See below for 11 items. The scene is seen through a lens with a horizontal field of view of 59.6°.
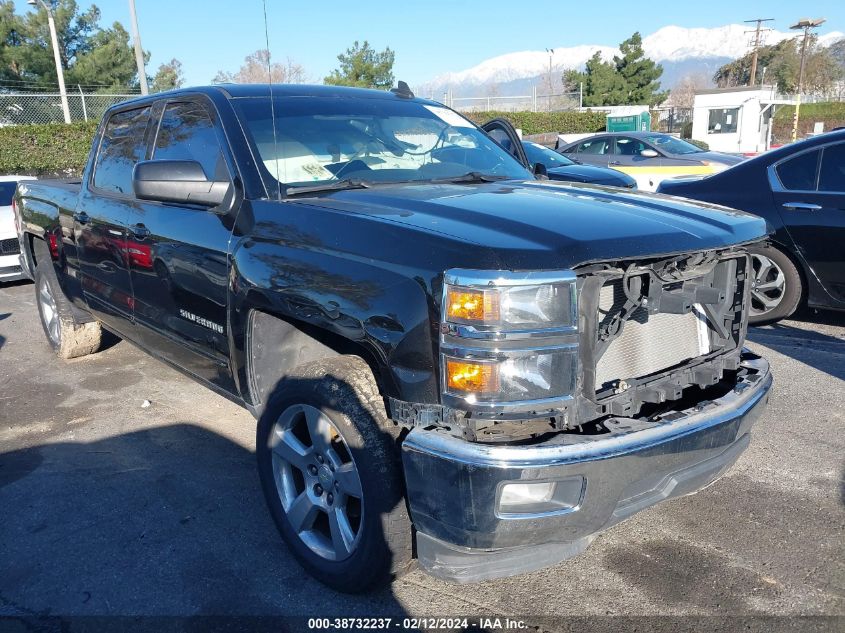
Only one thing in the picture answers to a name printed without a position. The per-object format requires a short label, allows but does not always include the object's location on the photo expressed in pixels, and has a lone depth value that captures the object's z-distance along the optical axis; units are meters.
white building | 32.22
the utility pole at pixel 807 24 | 46.08
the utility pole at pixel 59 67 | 22.21
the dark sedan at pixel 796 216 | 5.86
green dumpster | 32.13
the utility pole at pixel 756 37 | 58.95
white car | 8.96
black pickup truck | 2.32
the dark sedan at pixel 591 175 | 8.80
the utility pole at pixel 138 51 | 16.88
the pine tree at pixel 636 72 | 51.84
